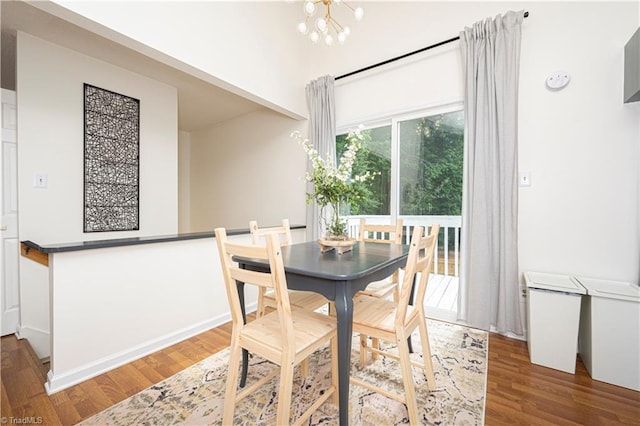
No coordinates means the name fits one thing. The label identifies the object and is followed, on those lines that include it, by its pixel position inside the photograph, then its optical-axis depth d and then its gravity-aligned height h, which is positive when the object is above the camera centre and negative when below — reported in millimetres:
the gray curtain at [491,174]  2174 +302
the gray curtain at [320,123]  3244 +1048
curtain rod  2484 +1536
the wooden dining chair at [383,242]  2074 -260
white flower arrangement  1691 +180
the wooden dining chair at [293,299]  1787 -594
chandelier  1735 +1268
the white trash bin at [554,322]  1765 -731
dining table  1201 -319
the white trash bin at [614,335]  1607 -739
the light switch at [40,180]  2297 +246
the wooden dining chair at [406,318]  1308 -573
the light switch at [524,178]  2201 +264
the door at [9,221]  2434 -110
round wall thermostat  2055 +990
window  2605 +487
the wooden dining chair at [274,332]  1129 -584
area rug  1392 -1042
